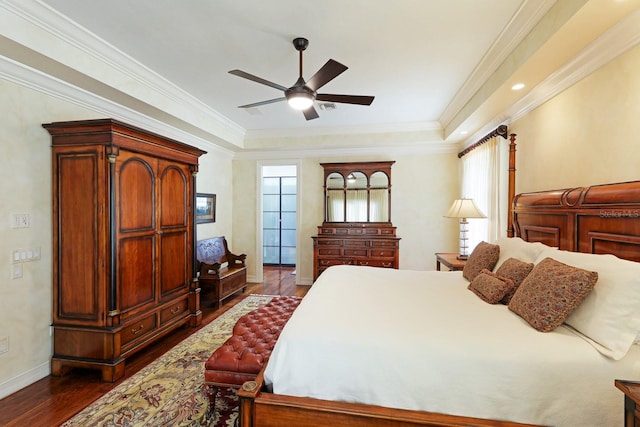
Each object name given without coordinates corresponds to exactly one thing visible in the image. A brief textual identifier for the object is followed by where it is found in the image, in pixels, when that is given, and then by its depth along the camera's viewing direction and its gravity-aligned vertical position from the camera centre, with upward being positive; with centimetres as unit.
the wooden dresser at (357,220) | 494 -15
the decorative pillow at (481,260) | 255 -43
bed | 133 -71
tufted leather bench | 186 -94
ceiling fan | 215 +98
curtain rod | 338 +93
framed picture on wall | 471 +6
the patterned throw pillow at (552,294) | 151 -44
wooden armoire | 245 -28
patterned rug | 198 -139
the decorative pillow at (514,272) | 199 -42
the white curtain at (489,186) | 352 +33
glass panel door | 748 -12
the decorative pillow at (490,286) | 198 -52
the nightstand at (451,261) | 354 -62
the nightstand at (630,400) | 109 -70
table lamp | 366 -2
